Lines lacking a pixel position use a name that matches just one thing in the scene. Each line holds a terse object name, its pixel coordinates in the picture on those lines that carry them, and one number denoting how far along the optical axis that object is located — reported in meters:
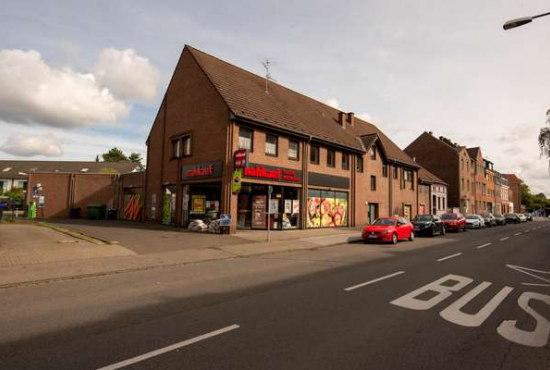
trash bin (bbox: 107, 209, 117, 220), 30.89
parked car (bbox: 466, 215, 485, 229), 33.62
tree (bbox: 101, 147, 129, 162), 82.69
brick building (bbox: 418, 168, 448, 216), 38.91
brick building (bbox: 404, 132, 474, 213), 51.47
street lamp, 7.02
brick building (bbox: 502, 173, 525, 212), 97.81
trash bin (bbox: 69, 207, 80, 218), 32.19
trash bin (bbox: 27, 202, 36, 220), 29.22
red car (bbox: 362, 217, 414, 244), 17.20
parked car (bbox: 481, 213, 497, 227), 37.95
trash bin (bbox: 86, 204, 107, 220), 30.66
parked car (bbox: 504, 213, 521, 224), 48.77
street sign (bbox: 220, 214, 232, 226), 17.41
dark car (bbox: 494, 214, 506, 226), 41.97
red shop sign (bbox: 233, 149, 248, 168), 17.34
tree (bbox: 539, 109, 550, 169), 23.55
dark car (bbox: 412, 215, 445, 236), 22.05
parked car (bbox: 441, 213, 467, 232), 26.98
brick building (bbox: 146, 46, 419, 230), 19.09
